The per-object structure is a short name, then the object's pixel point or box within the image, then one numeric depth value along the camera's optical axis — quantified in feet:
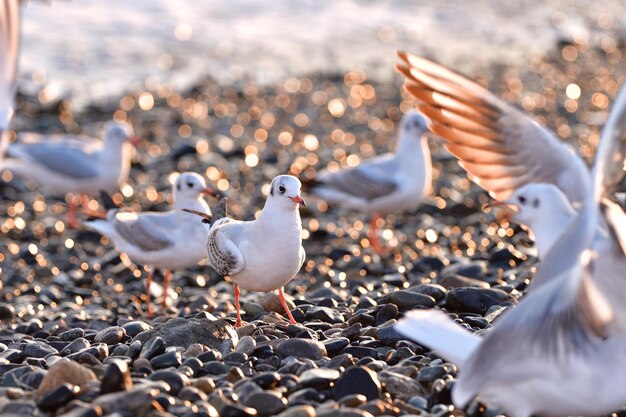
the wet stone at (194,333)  36.68
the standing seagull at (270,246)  39.14
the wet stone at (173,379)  31.64
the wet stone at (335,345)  35.65
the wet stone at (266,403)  30.07
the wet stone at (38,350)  37.81
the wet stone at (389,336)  36.76
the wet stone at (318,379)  31.83
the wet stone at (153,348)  35.22
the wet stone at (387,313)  39.83
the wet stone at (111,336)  38.60
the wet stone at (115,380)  30.32
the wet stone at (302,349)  34.96
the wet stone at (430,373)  32.86
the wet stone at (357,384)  31.37
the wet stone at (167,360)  34.09
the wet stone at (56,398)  30.01
